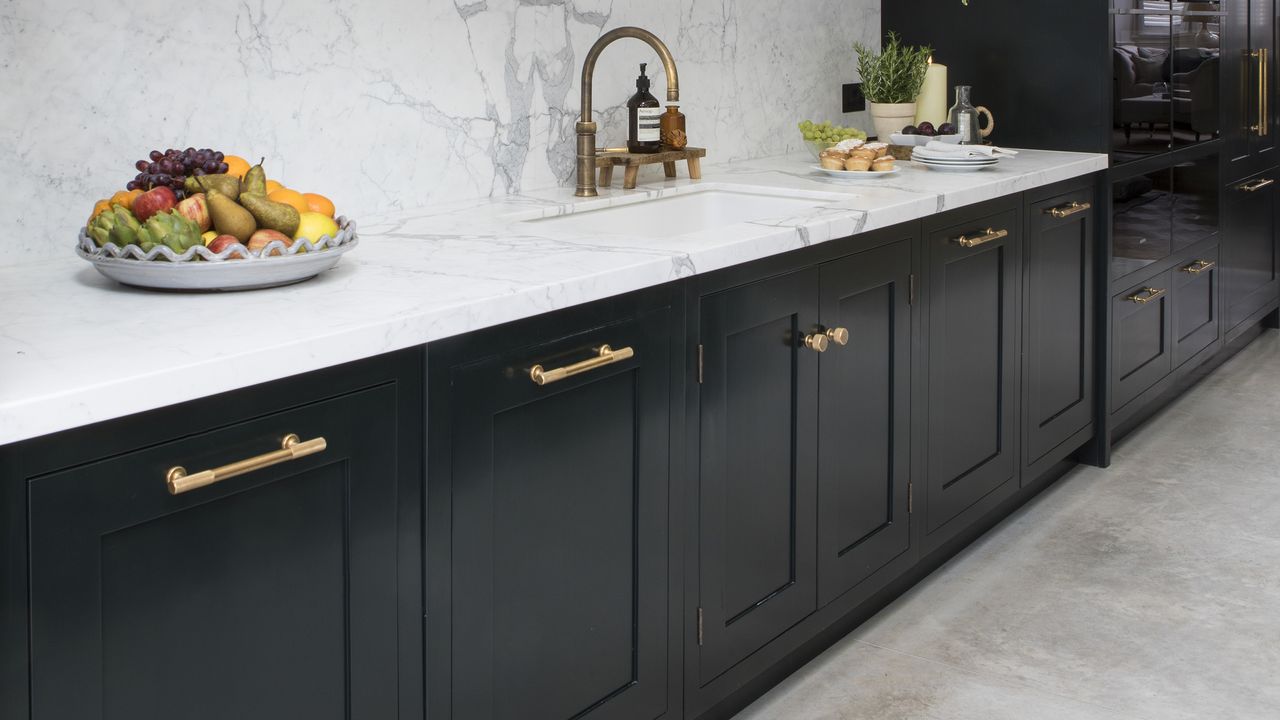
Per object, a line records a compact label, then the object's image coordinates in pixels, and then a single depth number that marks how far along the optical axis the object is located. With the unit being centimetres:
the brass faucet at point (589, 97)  259
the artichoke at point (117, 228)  158
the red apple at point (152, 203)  161
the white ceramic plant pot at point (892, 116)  354
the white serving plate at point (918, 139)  329
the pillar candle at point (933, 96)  361
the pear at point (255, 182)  169
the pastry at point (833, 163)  296
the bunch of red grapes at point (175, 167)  167
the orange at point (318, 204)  177
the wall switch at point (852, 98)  375
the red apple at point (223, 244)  159
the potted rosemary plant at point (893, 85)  352
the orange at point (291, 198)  174
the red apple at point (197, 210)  163
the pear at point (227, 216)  162
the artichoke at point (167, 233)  156
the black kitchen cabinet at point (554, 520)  158
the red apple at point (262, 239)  162
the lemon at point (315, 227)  169
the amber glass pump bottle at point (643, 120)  278
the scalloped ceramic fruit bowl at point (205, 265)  155
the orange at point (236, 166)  179
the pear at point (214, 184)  168
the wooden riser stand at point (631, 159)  275
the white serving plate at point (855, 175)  294
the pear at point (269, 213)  166
